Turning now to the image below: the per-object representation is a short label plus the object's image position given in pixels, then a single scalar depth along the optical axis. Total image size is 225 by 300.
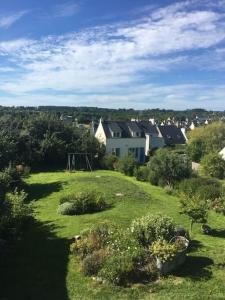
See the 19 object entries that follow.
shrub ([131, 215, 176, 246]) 9.05
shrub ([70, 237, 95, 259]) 9.17
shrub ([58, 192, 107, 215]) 14.16
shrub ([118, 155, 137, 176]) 26.15
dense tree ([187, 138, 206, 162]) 38.55
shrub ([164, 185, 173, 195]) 19.60
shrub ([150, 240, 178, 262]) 8.11
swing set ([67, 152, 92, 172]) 27.43
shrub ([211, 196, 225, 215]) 15.73
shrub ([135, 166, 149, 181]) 23.62
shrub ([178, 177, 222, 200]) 17.74
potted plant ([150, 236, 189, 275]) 8.13
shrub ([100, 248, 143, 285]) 7.98
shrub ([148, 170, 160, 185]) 22.19
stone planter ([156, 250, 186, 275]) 8.13
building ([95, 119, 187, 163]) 34.54
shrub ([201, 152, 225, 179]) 25.19
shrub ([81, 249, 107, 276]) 8.46
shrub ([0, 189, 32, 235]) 10.84
